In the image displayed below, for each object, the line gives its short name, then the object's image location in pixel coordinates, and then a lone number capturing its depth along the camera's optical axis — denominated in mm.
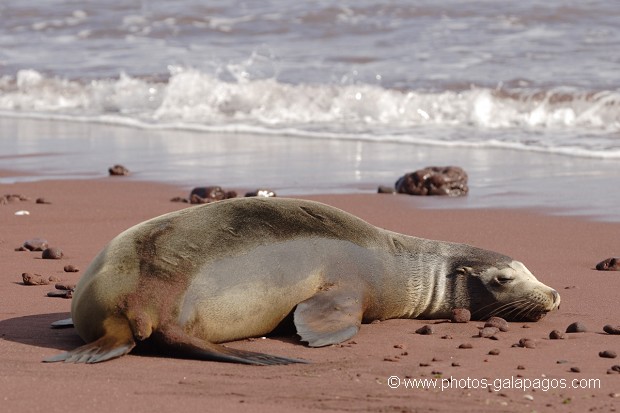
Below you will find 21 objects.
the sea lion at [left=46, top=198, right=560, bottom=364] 9742
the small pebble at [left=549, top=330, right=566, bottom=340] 10711
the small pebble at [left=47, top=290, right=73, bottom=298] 12258
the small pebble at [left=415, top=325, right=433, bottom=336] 10953
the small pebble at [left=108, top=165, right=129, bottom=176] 21625
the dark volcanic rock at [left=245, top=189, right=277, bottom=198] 18386
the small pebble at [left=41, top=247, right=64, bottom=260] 14109
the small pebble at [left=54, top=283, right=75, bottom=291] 12484
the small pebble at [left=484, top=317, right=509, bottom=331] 11227
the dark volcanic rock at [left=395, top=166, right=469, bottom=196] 19328
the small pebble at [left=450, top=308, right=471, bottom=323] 11617
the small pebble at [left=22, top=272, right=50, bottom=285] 12664
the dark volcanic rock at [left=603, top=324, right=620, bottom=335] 10773
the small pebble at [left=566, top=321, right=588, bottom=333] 10969
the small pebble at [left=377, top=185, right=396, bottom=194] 19500
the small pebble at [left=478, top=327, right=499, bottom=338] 10791
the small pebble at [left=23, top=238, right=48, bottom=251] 14594
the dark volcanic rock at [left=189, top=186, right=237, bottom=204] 18500
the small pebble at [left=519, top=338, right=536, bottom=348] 10336
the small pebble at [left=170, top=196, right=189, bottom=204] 18687
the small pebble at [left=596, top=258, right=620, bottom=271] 13703
